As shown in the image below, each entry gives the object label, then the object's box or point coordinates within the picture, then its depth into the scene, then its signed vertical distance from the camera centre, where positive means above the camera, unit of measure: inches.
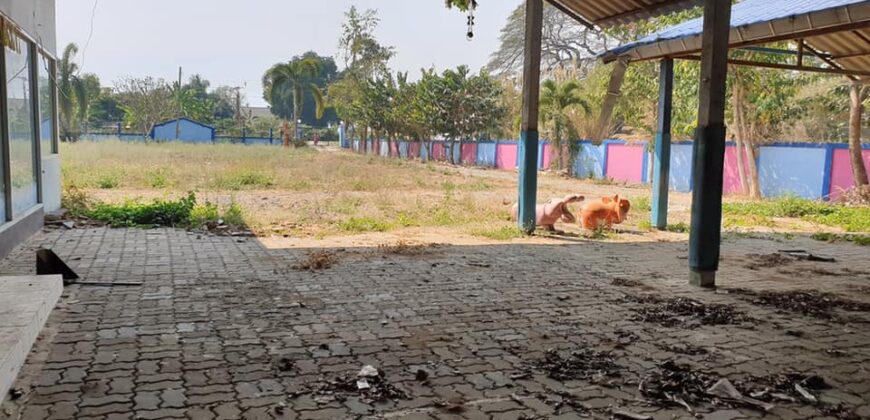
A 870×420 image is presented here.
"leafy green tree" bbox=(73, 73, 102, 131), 1850.1 +105.9
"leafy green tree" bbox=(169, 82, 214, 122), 2358.5 +131.5
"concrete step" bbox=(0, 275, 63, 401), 126.3 -40.2
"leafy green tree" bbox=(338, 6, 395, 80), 1975.9 +280.5
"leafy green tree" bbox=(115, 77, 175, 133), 2203.5 +122.2
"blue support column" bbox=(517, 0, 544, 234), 386.6 +15.4
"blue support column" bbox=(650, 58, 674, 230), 418.3 -0.6
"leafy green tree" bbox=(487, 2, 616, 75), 2144.4 +346.2
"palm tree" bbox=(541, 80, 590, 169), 1122.0 +75.7
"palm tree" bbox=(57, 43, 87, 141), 1733.5 +127.9
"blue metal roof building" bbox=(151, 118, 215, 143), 2054.6 +27.1
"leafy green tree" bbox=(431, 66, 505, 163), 1531.7 +95.9
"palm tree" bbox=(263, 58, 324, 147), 1796.3 +176.5
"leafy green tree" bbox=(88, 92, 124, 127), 2603.3 +111.5
